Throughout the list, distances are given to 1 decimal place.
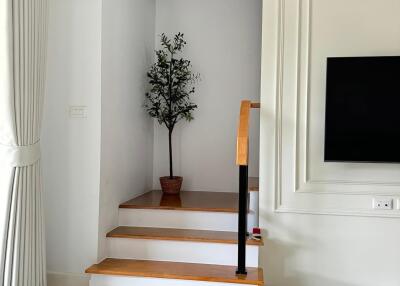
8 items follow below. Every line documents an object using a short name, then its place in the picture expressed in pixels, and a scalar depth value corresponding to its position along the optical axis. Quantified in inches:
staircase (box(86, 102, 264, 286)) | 89.9
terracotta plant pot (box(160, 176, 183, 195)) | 135.5
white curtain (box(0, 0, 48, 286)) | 80.3
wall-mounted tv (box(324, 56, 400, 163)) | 94.0
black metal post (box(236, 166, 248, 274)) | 87.5
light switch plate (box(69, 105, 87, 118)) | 100.3
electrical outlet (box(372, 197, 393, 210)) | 96.8
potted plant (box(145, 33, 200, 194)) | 133.7
